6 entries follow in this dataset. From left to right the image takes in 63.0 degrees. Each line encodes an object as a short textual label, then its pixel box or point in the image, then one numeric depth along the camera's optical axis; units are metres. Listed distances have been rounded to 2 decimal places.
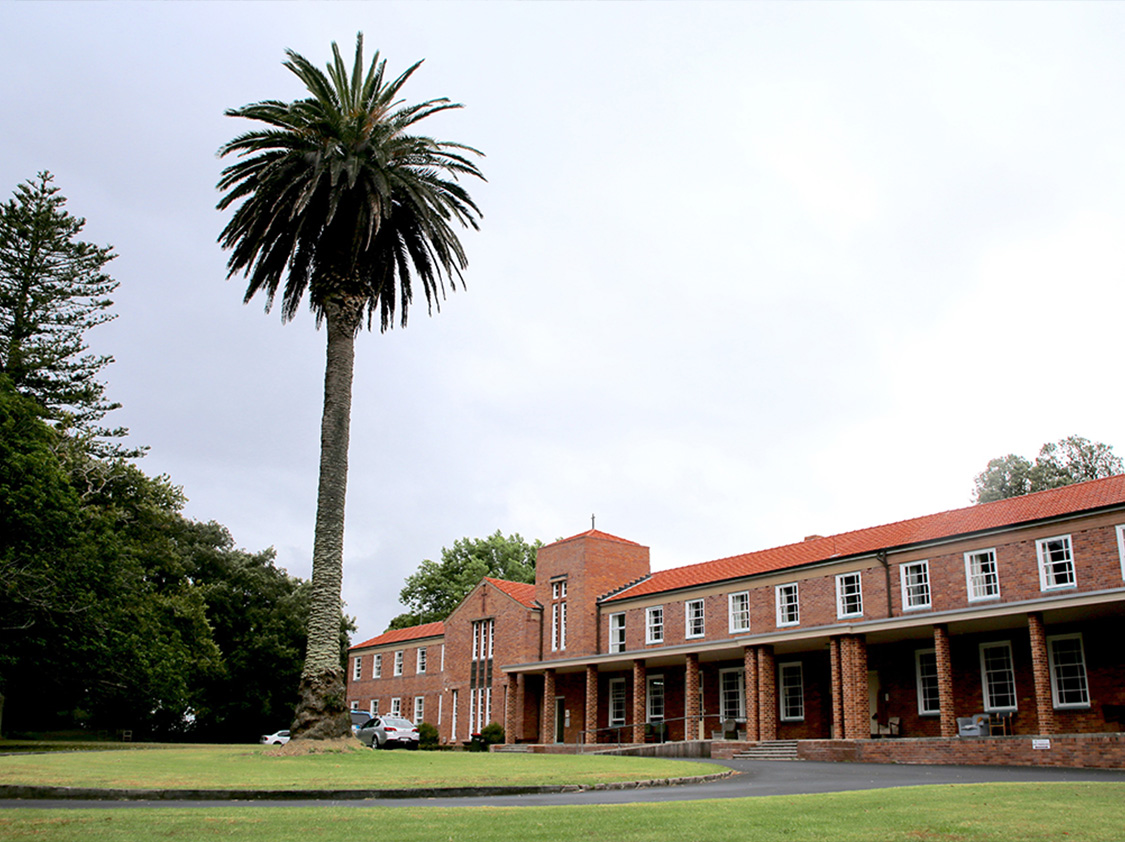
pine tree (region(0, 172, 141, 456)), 38.88
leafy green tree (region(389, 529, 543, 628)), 71.75
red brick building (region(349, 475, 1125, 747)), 24.70
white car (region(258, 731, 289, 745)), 42.90
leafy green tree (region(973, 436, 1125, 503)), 50.97
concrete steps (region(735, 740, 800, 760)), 27.08
